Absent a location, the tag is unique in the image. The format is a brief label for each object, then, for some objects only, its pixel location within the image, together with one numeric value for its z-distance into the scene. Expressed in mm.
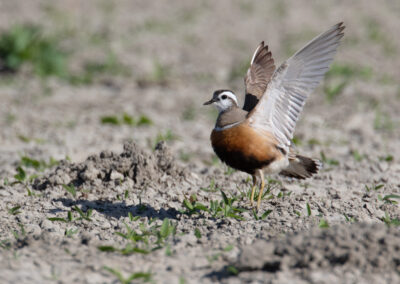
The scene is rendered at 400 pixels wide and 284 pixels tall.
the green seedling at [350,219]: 9998
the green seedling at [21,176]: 12320
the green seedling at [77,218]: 10070
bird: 10344
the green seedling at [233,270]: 7926
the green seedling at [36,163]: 13818
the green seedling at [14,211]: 10484
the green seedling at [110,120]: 18141
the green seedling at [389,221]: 9762
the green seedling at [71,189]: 11373
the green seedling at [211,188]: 11773
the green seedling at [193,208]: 10312
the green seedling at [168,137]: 15364
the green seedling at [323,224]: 9352
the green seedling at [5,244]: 8862
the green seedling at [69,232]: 9555
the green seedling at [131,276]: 7746
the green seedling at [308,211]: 10141
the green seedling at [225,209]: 10132
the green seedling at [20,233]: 9320
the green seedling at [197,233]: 9336
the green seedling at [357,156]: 14781
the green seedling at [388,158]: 14641
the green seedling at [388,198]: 10828
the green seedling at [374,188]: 11852
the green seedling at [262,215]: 10031
